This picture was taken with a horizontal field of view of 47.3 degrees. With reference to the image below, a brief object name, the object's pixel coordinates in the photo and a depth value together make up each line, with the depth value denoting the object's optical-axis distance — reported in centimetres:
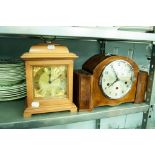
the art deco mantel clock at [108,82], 80
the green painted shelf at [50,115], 70
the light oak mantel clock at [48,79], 70
